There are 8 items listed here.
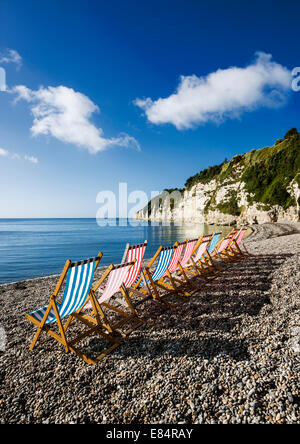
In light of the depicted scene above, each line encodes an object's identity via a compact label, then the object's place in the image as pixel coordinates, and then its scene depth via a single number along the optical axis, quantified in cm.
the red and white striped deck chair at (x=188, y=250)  635
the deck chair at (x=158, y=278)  487
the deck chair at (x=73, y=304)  328
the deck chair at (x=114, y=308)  379
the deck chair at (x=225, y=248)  896
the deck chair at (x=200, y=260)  699
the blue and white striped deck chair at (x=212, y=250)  747
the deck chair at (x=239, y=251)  994
